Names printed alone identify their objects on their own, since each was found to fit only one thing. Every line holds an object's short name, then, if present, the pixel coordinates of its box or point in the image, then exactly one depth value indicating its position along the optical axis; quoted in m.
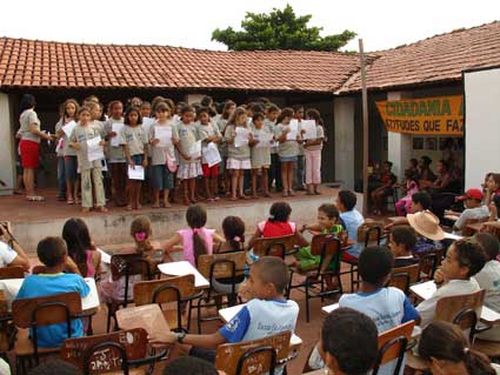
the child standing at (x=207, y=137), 9.85
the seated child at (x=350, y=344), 2.48
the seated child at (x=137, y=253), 5.21
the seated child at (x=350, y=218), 6.64
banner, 11.59
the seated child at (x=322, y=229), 6.12
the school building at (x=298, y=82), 12.38
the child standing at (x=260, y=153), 10.29
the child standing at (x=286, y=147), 10.59
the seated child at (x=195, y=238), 5.75
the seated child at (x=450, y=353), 2.71
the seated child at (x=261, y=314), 3.33
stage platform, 8.84
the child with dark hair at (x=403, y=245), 5.37
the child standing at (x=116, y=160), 9.21
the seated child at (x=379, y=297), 3.52
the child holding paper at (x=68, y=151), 9.28
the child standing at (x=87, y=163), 8.87
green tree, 28.41
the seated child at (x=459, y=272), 3.97
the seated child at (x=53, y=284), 3.99
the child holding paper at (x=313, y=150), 10.98
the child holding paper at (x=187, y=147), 9.56
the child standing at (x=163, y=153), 9.13
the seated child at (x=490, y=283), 4.37
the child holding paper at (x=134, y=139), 9.03
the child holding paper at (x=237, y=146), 10.03
